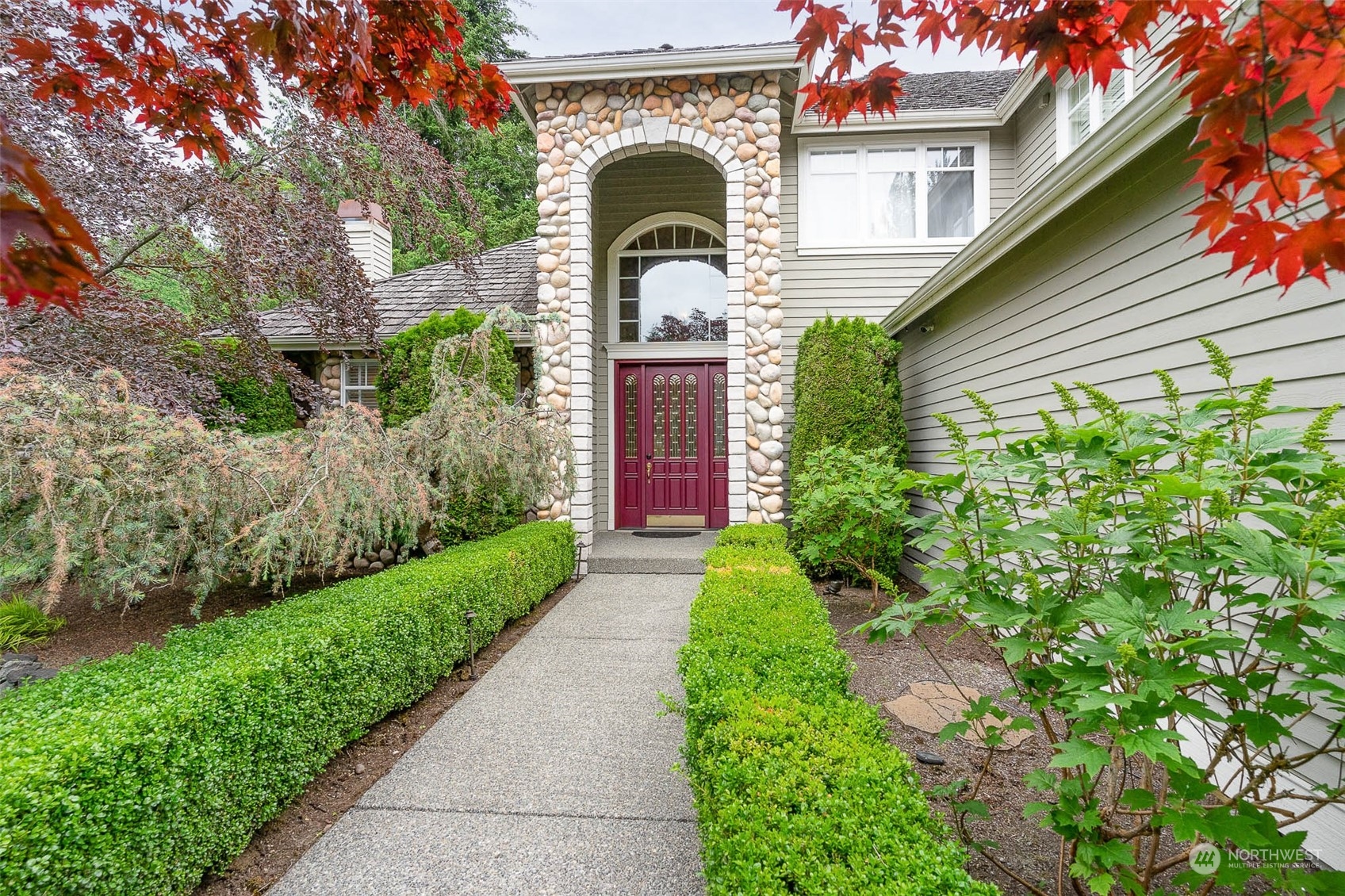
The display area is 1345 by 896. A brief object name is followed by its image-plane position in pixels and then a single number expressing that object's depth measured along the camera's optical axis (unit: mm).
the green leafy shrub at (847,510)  4500
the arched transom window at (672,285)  8250
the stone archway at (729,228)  6203
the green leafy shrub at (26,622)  4328
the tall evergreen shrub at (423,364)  6098
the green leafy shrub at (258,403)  7590
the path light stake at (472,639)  3856
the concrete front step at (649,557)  6309
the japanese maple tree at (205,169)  1954
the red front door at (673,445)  8148
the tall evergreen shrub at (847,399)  5961
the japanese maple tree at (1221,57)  1121
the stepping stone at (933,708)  2906
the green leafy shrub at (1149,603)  1209
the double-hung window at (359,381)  8352
